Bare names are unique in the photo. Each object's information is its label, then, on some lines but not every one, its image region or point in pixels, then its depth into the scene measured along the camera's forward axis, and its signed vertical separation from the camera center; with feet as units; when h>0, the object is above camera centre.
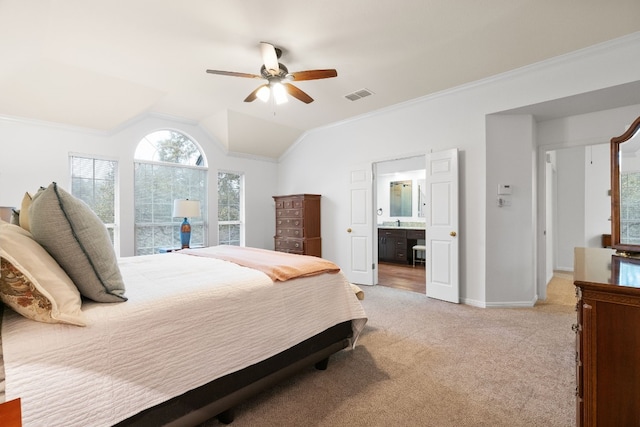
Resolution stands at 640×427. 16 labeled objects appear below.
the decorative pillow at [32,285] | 3.42 -0.84
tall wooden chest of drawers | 17.35 -0.63
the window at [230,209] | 18.10 +0.35
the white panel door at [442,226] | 12.57 -0.54
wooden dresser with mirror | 3.67 -1.76
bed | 3.35 -1.93
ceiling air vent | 12.83 +5.37
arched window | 15.03 +1.55
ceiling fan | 8.90 +4.35
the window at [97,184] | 13.34 +1.45
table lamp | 14.30 +0.13
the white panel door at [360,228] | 15.80 -0.76
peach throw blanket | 6.35 -1.19
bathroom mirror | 22.97 +1.33
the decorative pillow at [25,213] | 4.68 +0.04
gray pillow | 3.98 -0.35
